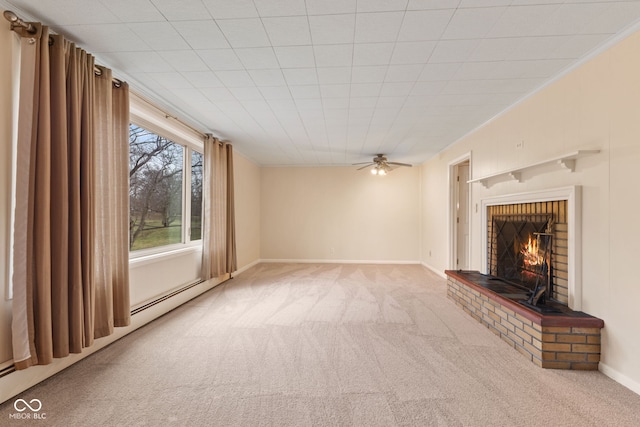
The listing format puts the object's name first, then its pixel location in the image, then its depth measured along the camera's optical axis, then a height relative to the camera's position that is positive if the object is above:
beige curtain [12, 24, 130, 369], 1.88 +0.06
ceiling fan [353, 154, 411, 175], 5.90 +0.97
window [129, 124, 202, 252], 3.30 +0.27
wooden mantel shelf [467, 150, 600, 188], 2.30 +0.44
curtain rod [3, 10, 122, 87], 1.83 +1.23
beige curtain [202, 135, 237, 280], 4.52 +0.00
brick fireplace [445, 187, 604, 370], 2.27 -0.79
